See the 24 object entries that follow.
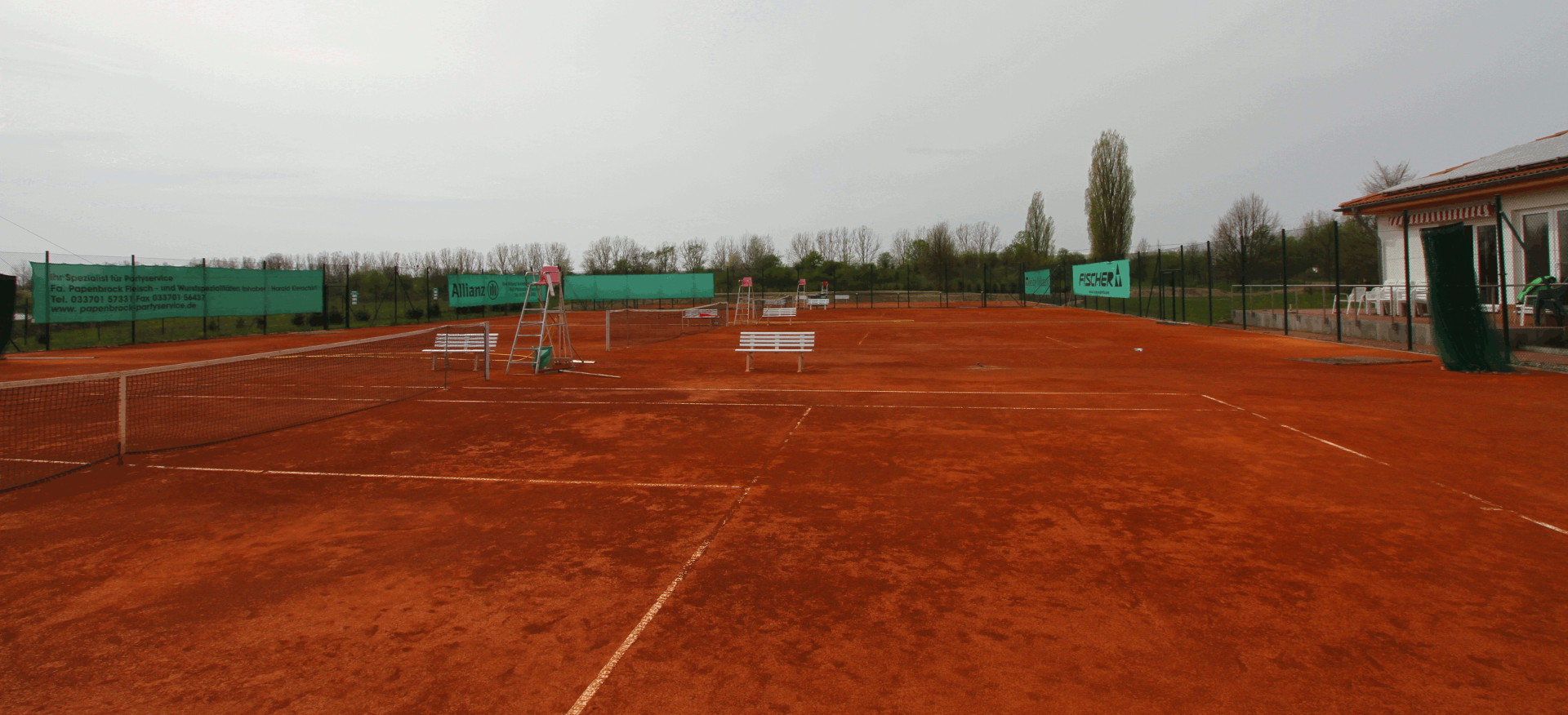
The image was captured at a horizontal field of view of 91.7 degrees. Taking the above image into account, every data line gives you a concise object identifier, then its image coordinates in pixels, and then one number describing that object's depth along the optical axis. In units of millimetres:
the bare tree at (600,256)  71562
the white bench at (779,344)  14984
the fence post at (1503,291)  13393
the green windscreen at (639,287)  45969
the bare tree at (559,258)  69938
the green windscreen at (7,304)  18844
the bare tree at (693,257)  77500
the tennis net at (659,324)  25828
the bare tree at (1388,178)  38875
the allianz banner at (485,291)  38562
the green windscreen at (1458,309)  13312
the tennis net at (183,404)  8172
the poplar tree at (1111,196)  69000
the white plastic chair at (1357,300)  22984
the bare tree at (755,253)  76925
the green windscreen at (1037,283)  47306
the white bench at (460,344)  15086
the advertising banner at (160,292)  20969
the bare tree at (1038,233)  81562
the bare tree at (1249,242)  32469
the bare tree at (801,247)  82188
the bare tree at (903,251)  84438
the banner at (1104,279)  35625
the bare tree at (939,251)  70750
